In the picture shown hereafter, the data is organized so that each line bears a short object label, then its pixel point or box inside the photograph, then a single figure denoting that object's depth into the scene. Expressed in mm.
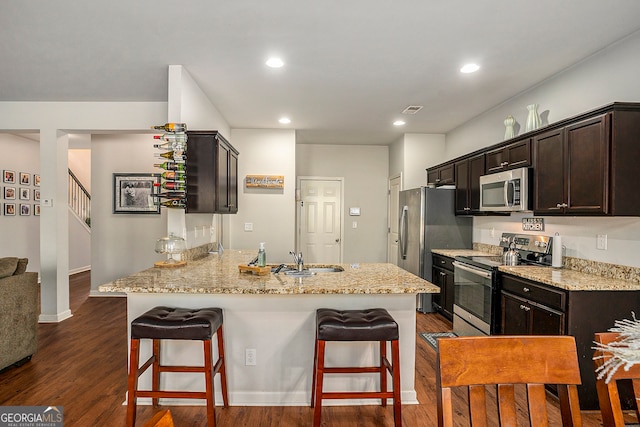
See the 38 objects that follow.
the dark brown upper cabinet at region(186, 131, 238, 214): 3164
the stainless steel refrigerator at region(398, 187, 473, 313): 4797
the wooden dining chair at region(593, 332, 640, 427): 1023
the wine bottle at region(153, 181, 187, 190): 3061
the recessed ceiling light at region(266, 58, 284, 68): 3021
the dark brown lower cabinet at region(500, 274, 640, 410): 2443
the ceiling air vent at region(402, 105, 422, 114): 4289
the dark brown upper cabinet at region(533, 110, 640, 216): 2430
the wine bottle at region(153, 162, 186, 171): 3086
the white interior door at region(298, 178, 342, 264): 6613
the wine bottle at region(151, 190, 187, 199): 3059
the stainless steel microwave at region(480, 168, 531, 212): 3270
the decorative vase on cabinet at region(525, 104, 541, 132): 3373
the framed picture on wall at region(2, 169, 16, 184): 5988
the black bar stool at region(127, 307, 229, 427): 2084
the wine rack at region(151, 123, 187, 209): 3062
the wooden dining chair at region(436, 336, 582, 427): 1015
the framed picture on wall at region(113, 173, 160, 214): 5609
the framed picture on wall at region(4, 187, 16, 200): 6016
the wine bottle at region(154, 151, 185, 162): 3070
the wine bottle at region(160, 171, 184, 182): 3078
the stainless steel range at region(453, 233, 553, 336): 3312
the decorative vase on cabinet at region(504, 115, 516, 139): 3795
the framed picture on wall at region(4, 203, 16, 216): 6020
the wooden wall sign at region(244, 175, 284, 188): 5410
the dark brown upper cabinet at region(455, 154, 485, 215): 4215
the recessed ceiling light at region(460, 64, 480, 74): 3107
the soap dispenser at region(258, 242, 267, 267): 2695
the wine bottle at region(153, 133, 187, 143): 3062
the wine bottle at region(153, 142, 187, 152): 3082
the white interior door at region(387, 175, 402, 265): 6238
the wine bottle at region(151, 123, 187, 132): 3021
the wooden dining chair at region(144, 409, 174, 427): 718
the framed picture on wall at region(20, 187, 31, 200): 6312
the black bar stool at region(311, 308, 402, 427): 2084
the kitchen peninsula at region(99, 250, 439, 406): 2500
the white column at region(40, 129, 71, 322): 4273
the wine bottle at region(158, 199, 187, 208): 3082
